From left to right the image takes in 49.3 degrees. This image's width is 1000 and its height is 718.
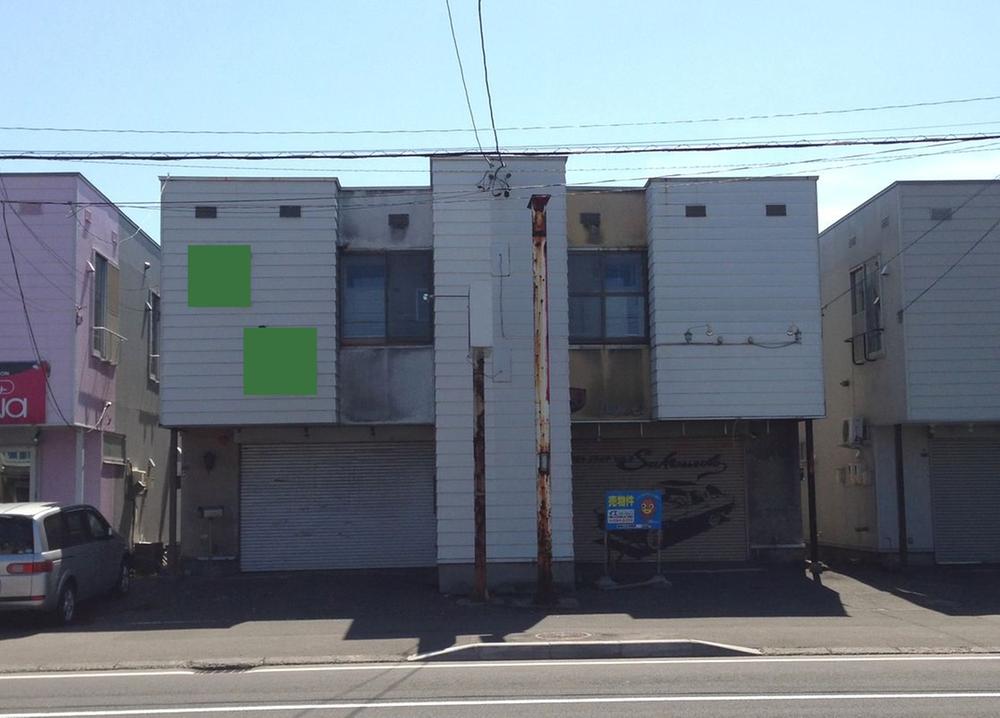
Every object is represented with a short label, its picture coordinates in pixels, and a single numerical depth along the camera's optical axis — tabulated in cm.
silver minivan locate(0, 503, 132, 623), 1409
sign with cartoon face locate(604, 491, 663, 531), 1788
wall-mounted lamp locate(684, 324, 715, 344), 1855
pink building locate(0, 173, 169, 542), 1917
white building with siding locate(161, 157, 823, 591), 1761
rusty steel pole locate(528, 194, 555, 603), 1548
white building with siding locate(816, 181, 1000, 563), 1978
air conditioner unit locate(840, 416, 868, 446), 2130
